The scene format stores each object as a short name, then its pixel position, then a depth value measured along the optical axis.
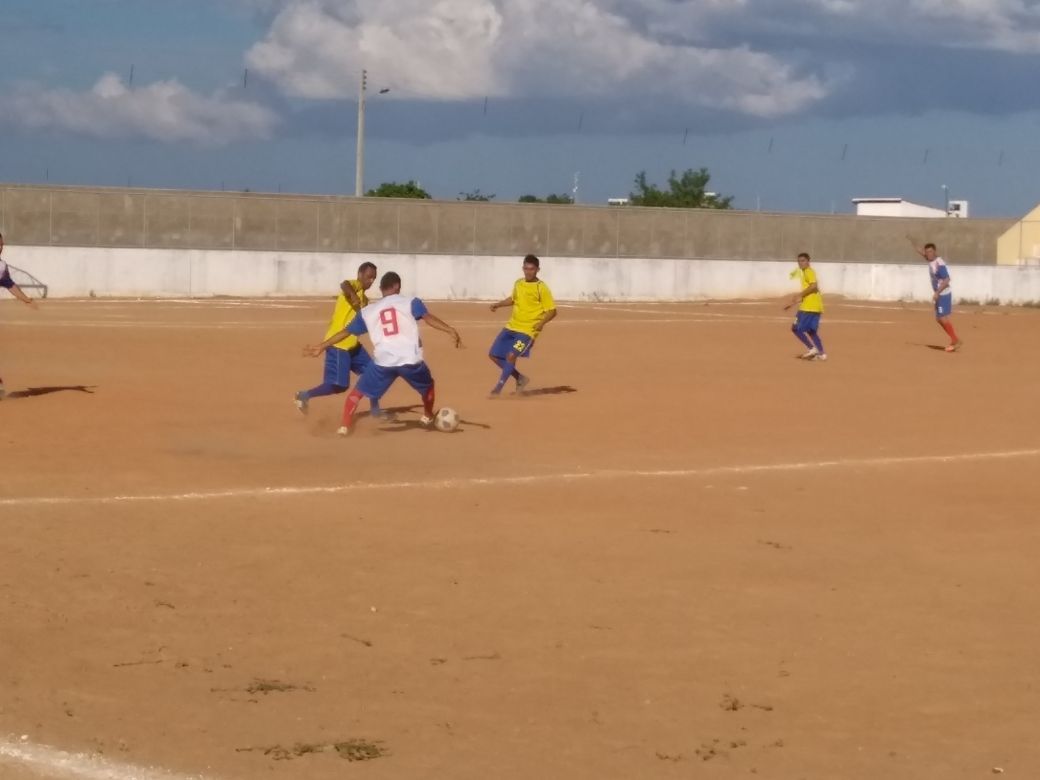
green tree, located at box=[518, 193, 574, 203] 88.27
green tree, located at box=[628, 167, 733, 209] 97.38
